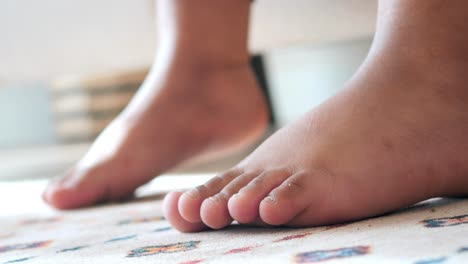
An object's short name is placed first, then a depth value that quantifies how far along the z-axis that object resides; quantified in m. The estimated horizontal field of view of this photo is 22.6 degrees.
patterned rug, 0.36
